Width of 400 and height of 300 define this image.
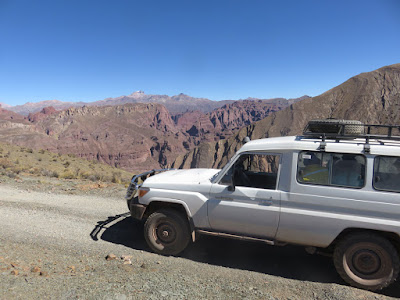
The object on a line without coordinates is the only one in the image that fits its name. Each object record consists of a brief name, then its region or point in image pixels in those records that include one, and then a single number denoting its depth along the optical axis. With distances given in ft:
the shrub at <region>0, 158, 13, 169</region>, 53.88
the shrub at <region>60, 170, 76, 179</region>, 46.76
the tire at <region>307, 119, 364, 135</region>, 14.98
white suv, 12.92
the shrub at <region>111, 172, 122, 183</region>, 45.95
